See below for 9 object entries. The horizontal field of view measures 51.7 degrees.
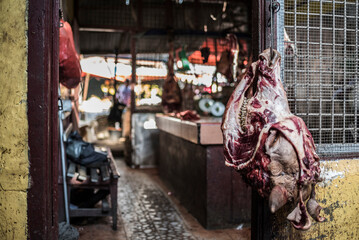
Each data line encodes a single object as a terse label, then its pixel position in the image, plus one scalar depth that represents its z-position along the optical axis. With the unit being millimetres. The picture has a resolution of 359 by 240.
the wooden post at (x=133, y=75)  10734
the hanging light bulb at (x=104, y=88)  17375
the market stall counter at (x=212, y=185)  5516
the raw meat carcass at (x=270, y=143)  2641
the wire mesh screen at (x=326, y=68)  3363
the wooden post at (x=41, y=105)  2775
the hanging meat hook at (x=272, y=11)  3146
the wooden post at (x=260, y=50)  3184
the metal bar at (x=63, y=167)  5129
